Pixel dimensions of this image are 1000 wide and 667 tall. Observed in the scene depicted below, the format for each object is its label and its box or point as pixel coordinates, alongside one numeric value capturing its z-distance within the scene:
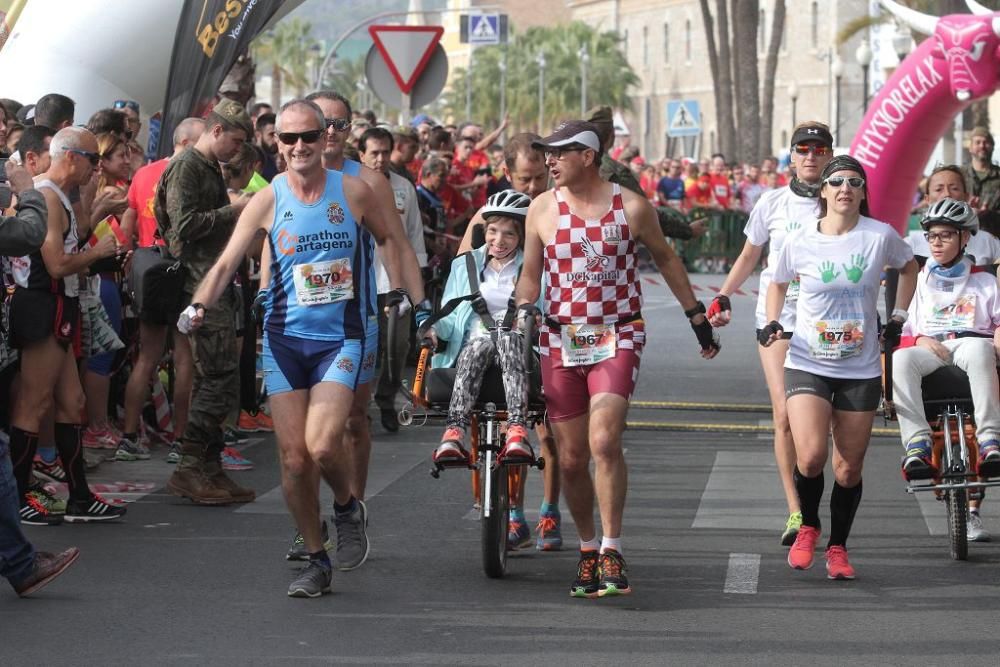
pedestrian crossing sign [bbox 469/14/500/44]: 28.12
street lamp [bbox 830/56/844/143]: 58.53
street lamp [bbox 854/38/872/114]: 49.53
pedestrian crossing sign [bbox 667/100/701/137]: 40.31
